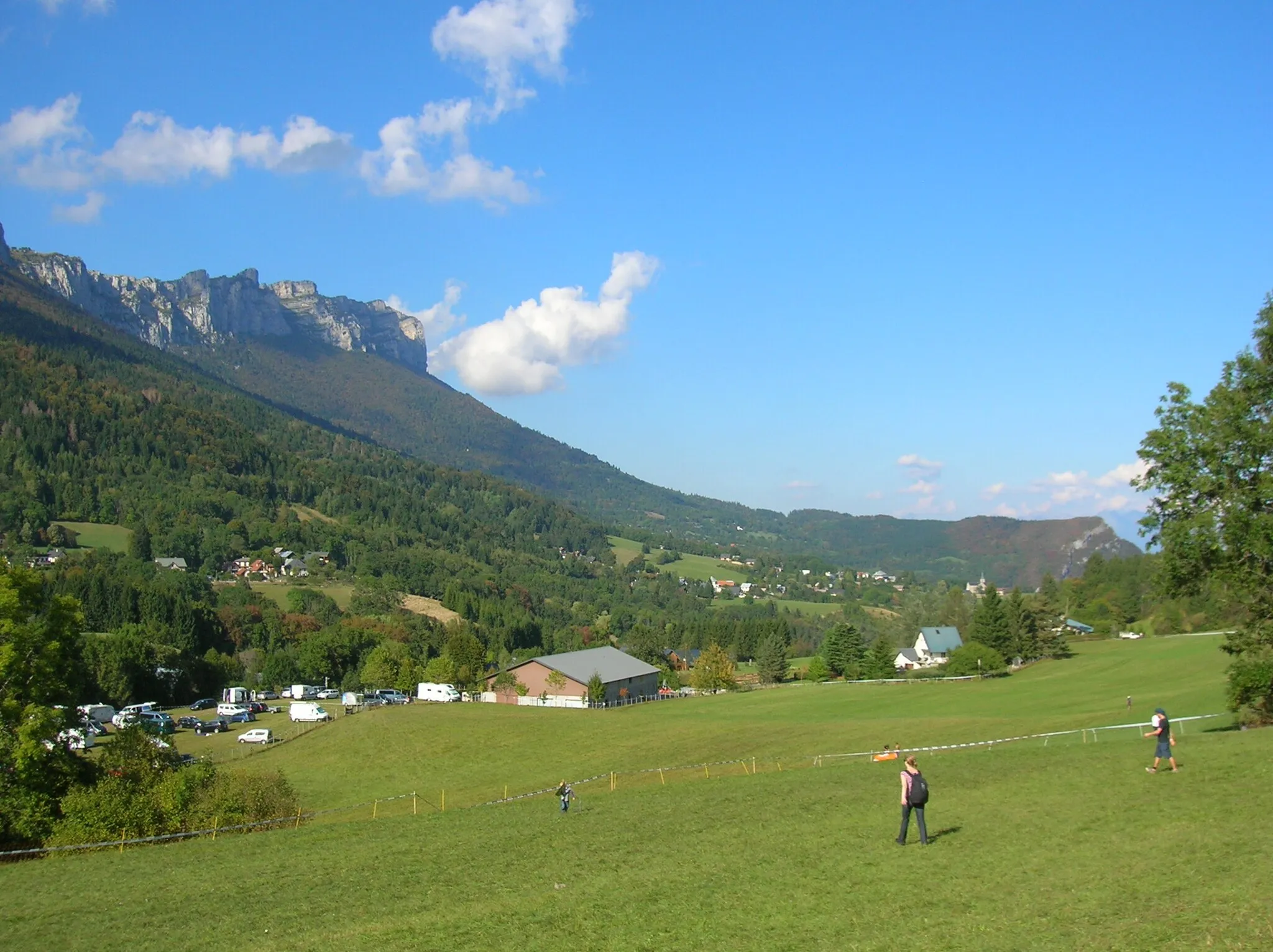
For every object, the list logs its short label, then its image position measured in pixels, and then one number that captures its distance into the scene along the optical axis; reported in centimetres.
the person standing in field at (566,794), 2995
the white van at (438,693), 10062
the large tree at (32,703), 3194
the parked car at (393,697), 10144
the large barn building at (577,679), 9925
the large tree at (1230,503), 3262
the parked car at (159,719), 6582
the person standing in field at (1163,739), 2403
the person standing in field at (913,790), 1844
